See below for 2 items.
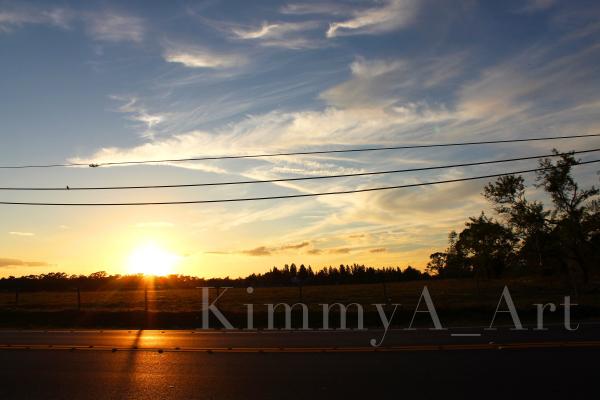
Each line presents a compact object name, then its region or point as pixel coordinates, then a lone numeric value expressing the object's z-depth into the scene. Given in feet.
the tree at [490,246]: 134.92
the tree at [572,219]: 123.44
